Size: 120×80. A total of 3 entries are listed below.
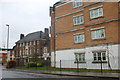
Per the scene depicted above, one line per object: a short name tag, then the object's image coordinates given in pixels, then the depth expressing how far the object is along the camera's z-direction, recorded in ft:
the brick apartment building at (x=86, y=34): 43.76
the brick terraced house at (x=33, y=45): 117.73
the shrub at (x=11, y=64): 75.26
